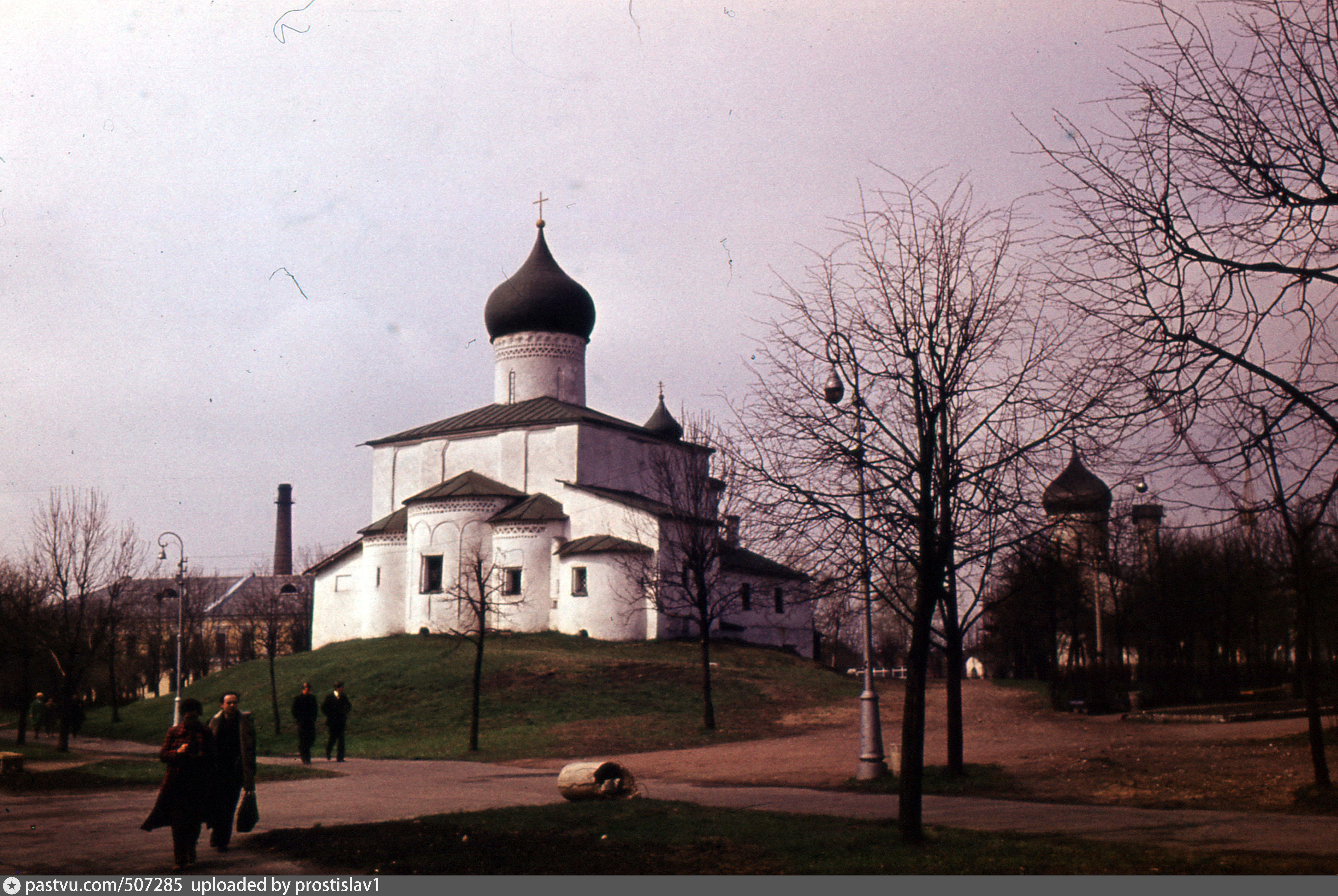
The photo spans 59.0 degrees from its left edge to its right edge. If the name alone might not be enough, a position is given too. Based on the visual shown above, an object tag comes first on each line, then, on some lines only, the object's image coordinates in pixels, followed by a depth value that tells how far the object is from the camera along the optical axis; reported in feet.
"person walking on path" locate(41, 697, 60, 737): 138.82
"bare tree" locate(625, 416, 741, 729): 102.47
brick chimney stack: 314.14
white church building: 165.48
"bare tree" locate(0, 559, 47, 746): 113.29
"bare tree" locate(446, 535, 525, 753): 100.37
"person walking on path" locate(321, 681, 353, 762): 85.20
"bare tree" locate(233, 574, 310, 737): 228.84
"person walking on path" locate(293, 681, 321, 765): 85.97
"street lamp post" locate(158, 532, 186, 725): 107.65
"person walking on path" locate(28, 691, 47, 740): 129.70
